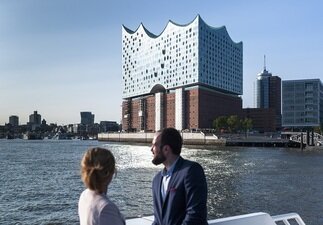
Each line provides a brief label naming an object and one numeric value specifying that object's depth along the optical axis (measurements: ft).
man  12.14
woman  9.95
